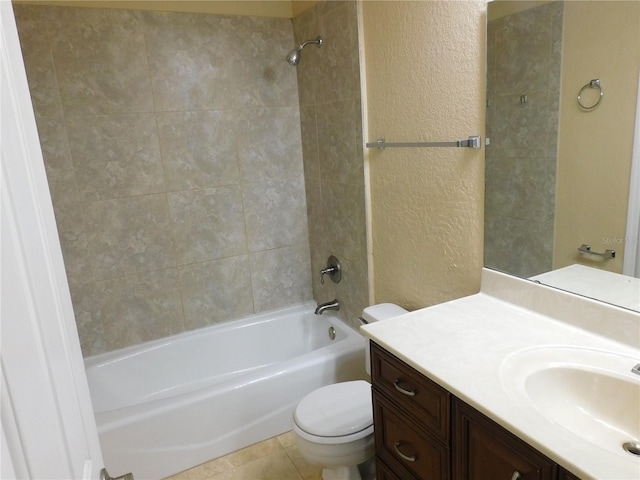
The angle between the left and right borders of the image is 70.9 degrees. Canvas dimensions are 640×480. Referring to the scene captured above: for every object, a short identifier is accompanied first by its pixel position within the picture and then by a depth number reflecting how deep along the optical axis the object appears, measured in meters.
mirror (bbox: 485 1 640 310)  1.16
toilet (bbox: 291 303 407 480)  1.66
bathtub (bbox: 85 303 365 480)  2.04
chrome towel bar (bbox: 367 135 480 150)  1.56
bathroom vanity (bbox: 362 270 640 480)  0.92
